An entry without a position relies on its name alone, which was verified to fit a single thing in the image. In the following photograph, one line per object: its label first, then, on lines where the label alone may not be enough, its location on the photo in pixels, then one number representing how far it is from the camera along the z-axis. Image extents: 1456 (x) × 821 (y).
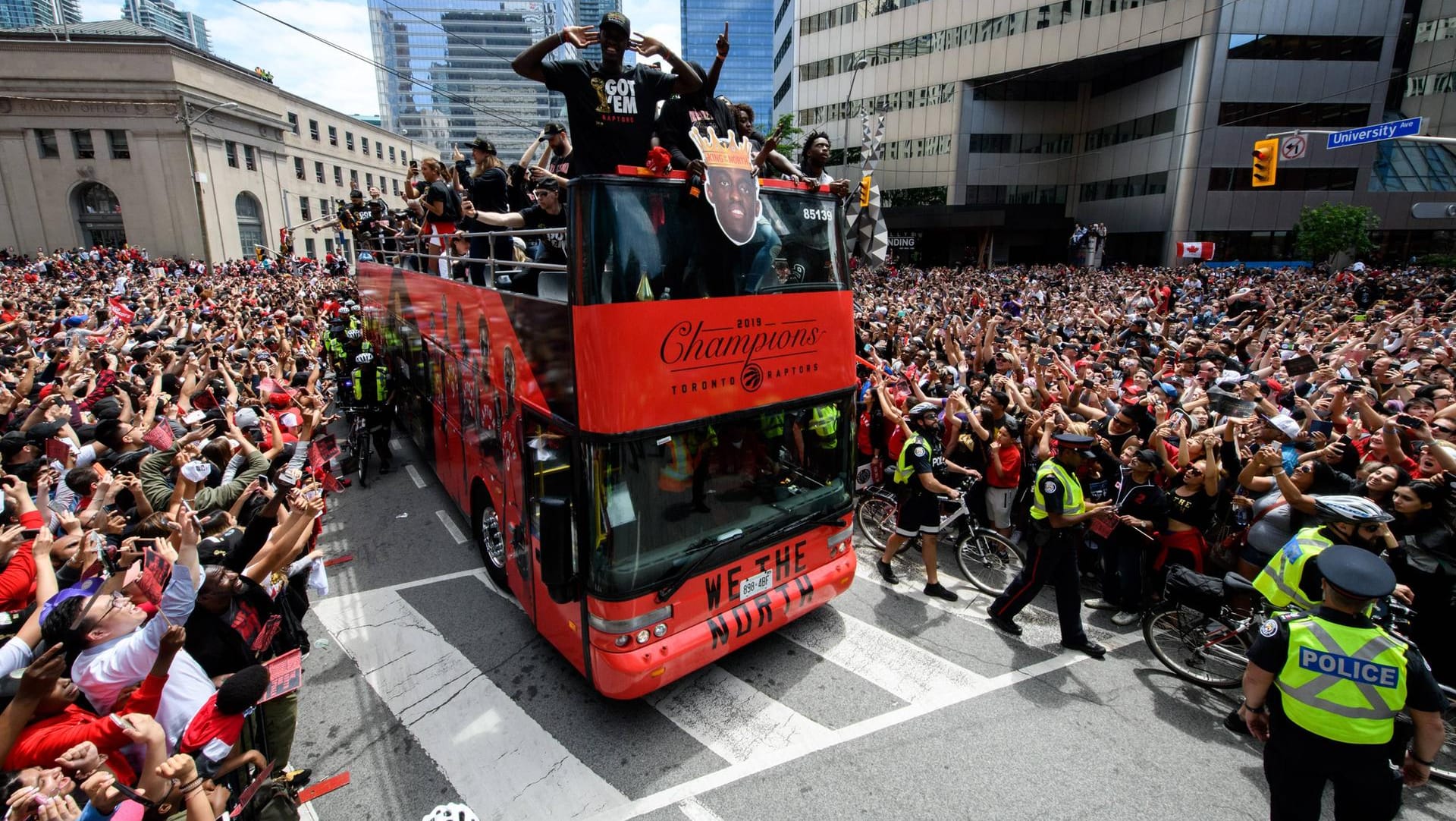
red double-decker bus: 4.59
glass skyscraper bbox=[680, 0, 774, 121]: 187.50
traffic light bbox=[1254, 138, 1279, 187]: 20.20
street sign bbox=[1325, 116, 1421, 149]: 14.58
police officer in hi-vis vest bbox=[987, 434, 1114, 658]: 5.82
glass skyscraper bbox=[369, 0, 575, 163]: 134.38
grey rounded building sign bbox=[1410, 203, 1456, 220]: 47.12
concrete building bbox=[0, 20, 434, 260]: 42.97
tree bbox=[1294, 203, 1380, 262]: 42.59
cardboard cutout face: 4.90
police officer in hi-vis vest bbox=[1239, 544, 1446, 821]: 3.29
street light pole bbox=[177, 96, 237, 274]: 27.63
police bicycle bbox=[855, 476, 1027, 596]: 7.46
